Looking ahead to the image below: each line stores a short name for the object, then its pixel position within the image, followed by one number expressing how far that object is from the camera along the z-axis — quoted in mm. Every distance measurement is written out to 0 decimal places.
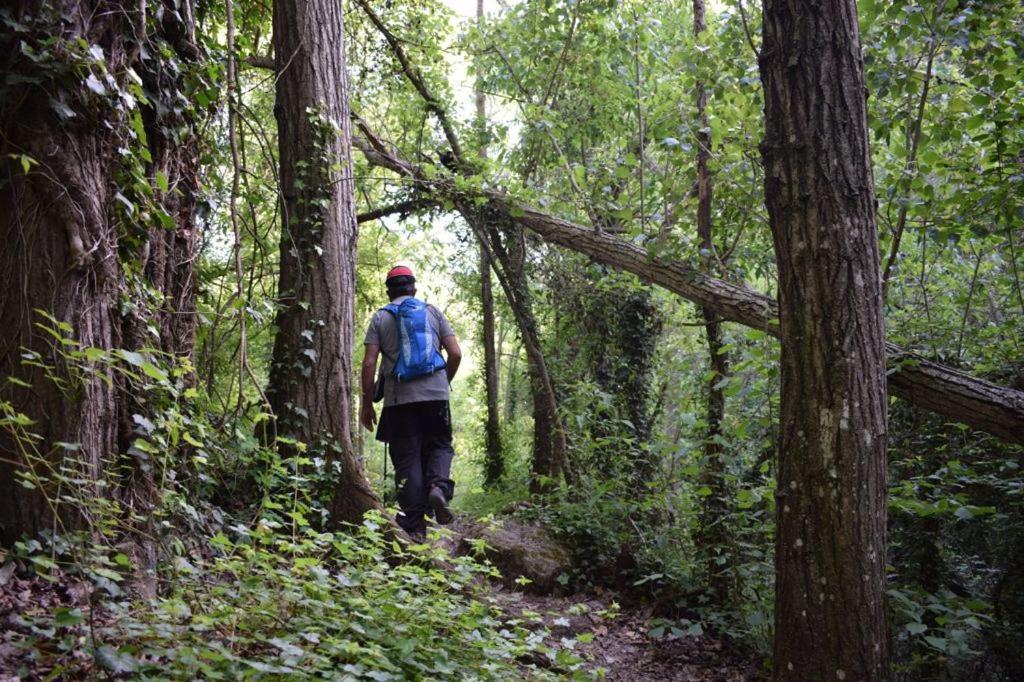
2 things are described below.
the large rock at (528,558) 6496
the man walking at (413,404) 5957
